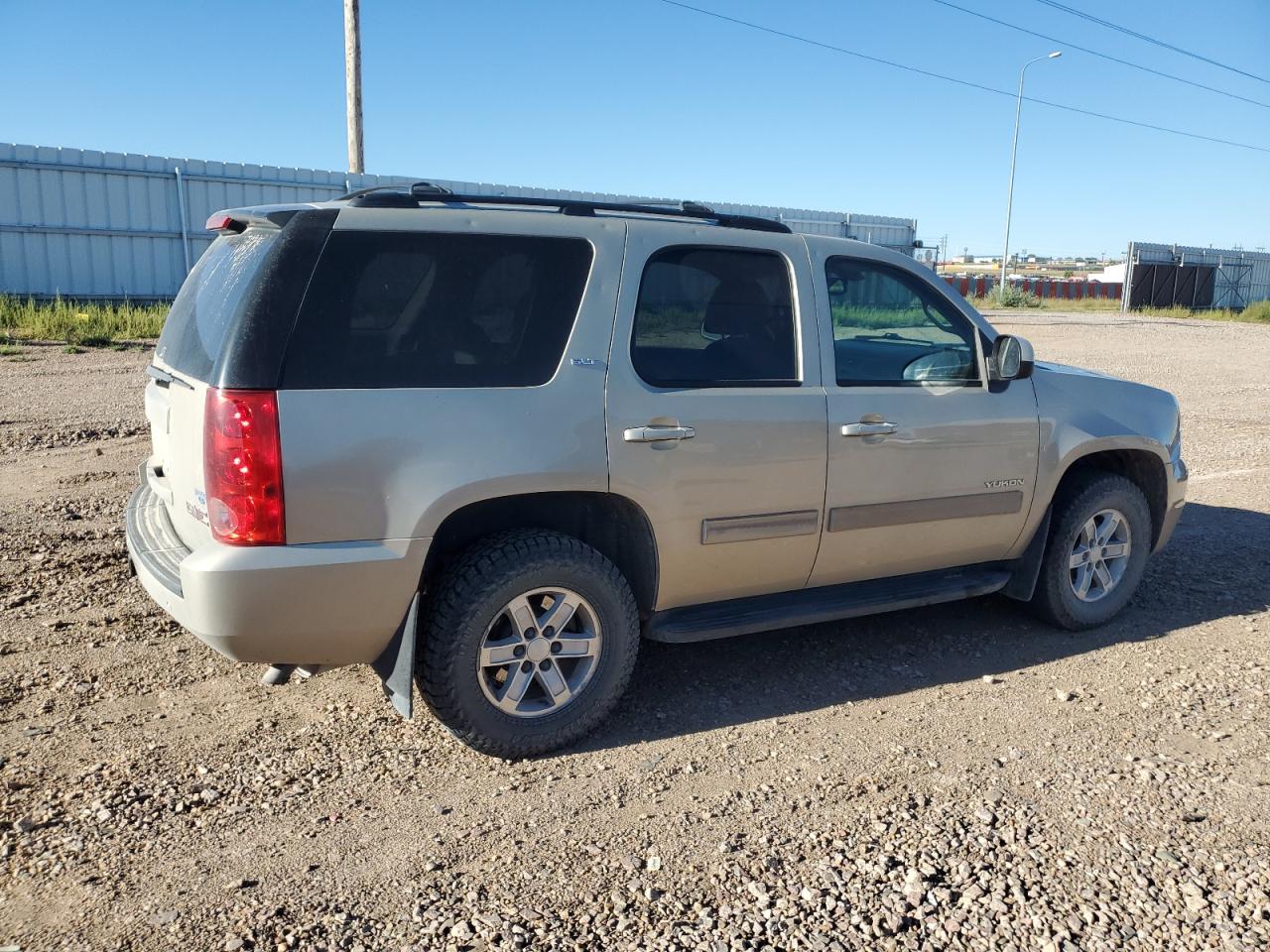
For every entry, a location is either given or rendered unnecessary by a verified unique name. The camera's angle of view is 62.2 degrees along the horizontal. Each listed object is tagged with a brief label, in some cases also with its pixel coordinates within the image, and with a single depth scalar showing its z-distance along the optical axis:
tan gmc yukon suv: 3.29
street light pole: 41.69
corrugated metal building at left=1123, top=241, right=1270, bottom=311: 42.09
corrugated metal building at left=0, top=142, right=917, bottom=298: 17.91
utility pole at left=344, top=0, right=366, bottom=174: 15.90
